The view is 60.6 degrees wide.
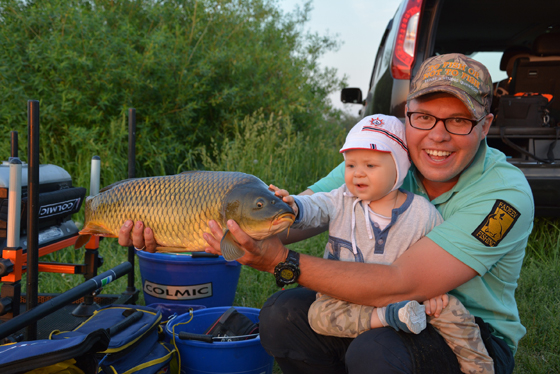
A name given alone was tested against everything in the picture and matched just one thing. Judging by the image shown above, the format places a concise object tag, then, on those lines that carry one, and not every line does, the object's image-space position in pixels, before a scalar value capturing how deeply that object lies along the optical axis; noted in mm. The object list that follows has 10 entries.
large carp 1506
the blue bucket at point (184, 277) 2680
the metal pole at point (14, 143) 2604
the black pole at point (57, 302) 1735
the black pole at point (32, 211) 1896
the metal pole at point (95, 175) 2477
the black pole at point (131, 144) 2639
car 3006
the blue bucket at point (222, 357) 2049
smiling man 1554
